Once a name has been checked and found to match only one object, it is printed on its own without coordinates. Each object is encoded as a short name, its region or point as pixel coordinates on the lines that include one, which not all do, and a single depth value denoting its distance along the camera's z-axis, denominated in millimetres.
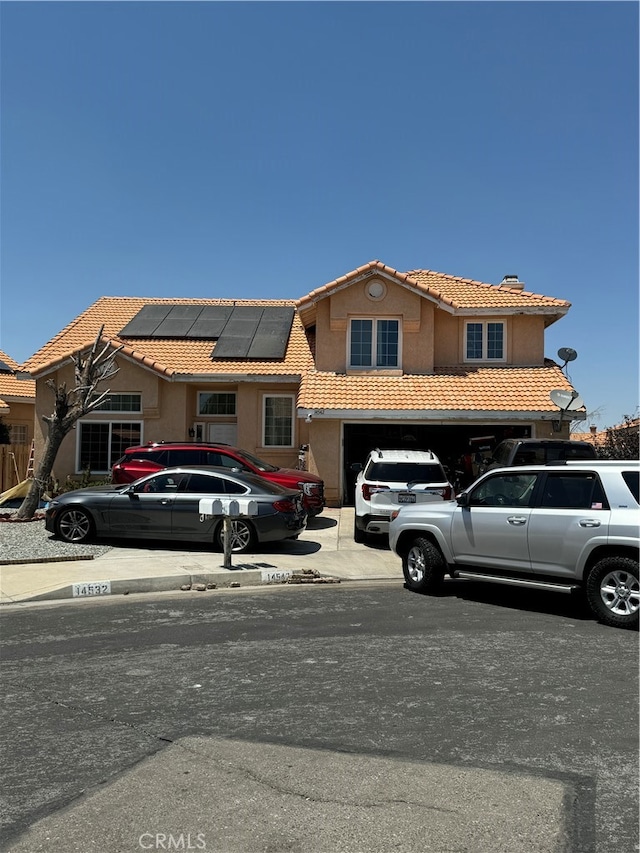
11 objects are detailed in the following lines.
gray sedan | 12195
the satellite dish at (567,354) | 19641
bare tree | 15835
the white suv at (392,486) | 12758
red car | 15070
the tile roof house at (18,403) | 25734
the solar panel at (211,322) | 22922
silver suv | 7453
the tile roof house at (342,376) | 18781
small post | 10896
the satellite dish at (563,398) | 17312
